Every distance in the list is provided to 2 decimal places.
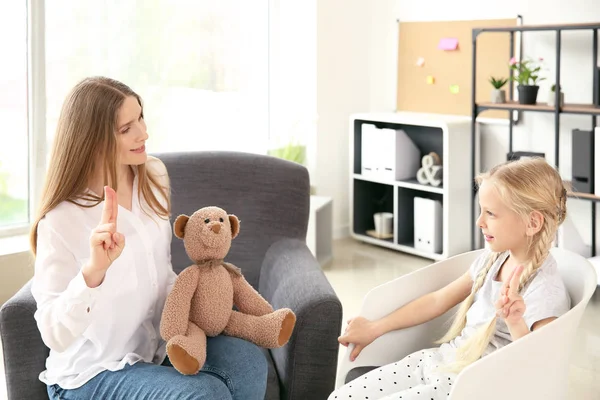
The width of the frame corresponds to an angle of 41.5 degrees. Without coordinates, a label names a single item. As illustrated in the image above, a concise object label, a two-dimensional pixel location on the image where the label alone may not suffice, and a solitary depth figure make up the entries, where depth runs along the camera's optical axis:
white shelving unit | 4.23
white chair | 1.55
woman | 1.59
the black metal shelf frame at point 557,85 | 3.65
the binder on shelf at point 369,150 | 4.61
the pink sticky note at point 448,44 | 4.43
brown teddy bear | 1.77
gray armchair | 1.77
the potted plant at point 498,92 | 4.01
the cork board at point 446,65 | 4.26
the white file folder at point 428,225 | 4.34
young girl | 1.73
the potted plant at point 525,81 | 3.87
